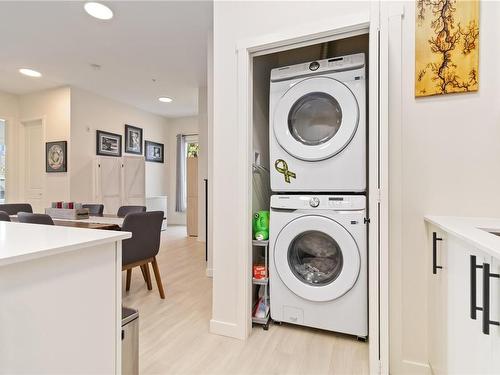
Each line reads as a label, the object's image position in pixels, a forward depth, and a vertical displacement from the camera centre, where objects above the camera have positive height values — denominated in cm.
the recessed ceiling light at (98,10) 258 +167
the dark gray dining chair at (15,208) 338 -27
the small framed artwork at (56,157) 470 +51
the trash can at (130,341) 119 -68
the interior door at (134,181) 519 +10
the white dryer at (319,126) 173 +41
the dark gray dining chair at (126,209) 316 -26
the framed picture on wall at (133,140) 580 +100
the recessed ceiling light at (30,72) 409 +170
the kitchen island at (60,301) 75 -35
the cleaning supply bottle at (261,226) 201 -28
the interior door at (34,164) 501 +41
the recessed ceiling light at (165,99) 543 +173
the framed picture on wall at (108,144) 517 +82
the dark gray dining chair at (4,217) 227 -25
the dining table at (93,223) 225 -32
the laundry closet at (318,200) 173 -9
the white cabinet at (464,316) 81 -43
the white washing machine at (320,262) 172 -50
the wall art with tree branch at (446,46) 136 +70
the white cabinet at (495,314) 69 -32
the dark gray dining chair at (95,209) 341 -28
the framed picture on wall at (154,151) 640 +84
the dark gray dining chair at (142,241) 216 -44
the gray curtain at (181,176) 693 +26
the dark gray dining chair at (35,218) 211 -24
